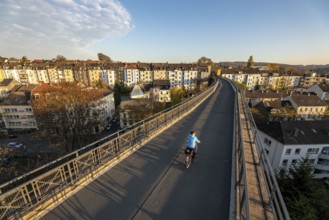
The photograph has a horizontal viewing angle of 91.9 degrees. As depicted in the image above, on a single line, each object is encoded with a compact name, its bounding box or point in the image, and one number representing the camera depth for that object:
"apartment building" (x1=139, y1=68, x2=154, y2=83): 75.81
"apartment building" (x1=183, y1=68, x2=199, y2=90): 70.34
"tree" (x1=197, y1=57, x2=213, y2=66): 117.55
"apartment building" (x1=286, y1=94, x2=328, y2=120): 40.38
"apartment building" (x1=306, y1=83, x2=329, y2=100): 58.19
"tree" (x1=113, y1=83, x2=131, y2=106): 58.27
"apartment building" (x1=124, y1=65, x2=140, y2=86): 73.62
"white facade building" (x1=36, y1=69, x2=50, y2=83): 71.07
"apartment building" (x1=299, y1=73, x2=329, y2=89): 89.38
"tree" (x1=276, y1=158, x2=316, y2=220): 8.80
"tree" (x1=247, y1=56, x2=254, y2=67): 102.12
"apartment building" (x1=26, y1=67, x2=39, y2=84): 70.00
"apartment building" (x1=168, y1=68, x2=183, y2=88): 71.31
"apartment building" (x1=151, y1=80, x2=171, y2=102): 49.58
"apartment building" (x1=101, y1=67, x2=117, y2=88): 71.39
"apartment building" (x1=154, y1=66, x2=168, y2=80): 73.00
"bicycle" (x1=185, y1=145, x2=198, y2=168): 5.97
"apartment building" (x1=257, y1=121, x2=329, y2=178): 21.14
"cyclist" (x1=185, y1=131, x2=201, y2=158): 5.99
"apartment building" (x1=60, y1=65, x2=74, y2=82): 70.40
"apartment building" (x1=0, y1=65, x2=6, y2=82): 65.12
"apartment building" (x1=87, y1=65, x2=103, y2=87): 70.44
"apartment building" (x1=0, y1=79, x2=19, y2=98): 46.53
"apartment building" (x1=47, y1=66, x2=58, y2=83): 70.88
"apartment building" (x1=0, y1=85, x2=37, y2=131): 33.06
